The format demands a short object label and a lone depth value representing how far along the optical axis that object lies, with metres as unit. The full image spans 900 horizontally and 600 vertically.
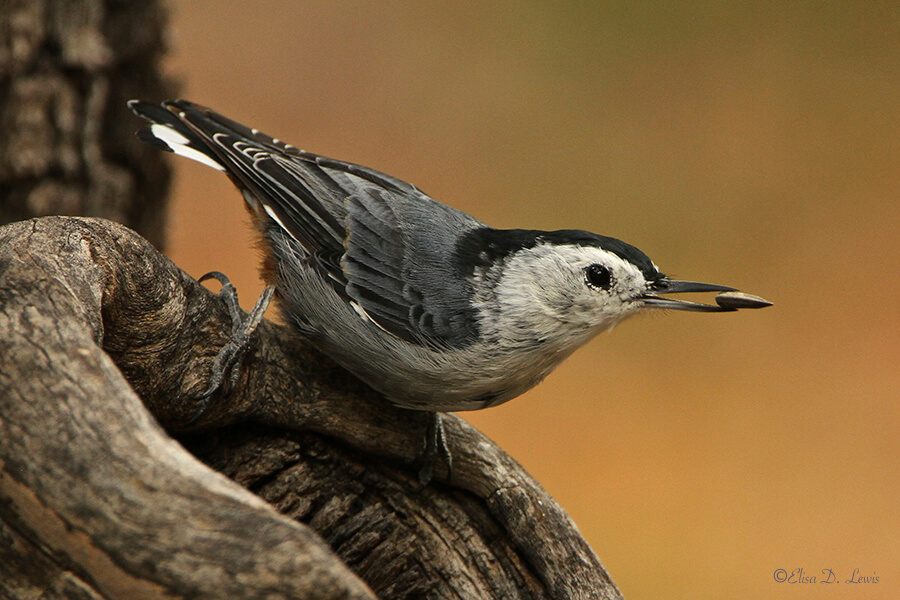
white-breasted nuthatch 3.59
